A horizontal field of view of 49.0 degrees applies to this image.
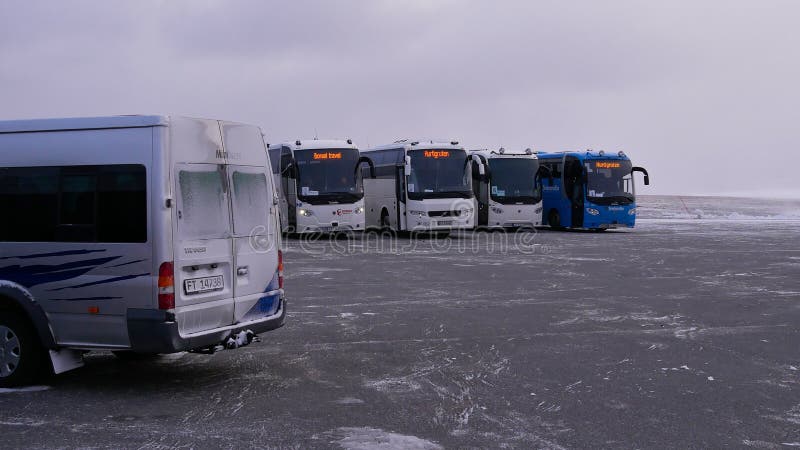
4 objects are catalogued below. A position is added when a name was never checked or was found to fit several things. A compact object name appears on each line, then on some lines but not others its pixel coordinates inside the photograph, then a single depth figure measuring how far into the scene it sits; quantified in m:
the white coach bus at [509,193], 34.19
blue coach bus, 34.53
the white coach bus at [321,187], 29.72
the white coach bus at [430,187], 30.11
